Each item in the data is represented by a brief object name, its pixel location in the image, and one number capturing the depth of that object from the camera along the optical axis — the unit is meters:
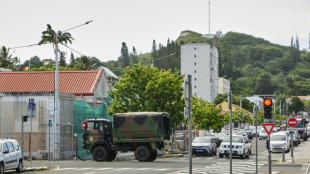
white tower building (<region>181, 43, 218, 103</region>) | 160.38
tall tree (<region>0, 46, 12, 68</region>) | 93.50
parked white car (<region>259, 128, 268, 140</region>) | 83.94
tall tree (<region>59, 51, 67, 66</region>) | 161.19
